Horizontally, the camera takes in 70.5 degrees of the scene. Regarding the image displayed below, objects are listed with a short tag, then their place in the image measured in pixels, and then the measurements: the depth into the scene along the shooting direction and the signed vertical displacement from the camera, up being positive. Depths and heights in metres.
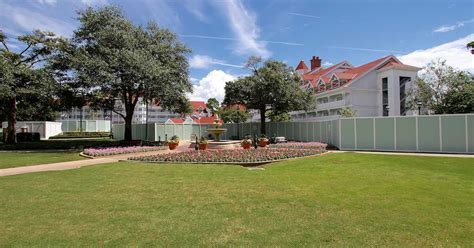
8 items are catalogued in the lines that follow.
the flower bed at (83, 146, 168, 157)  20.00 -1.16
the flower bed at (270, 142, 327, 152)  23.01 -1.05
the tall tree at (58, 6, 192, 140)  22.91 +5.08
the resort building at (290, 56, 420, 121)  47.44 +6.08
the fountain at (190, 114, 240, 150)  24.52 -0.86
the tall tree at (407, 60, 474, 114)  34.44 +4.40
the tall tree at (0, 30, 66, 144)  24.19 +4.19
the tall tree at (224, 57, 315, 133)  31.96 +4.01
